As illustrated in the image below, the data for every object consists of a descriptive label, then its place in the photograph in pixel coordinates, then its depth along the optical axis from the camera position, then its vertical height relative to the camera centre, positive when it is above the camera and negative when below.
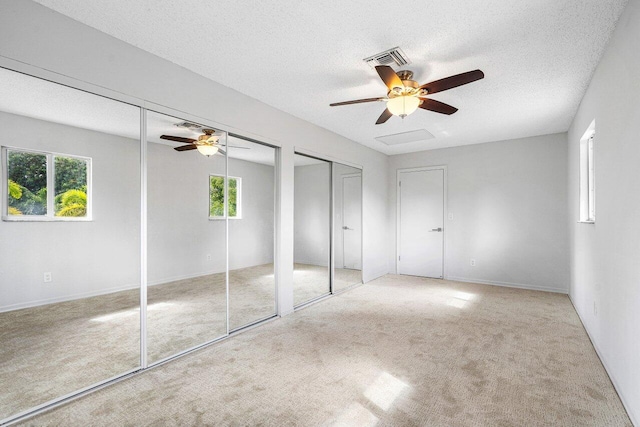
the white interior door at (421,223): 5.97 -0.22
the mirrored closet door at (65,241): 1.94 -0.21
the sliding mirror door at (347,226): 5.01 -0.24
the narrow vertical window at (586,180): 3.48 +0.37
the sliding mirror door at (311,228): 4.20 -0.24
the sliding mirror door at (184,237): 2.62 -0.24
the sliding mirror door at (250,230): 3.30 -0.21
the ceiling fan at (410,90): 2.37 +1.03
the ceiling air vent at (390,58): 2.45 +1.26
